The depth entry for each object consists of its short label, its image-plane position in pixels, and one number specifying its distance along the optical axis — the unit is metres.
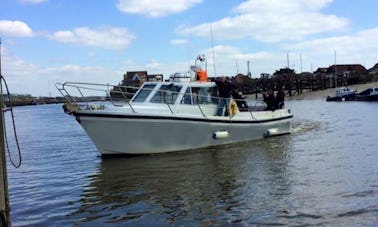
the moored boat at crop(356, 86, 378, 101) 63.87
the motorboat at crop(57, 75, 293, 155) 15.70
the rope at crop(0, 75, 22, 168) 7.89
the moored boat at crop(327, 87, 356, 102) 71.31
